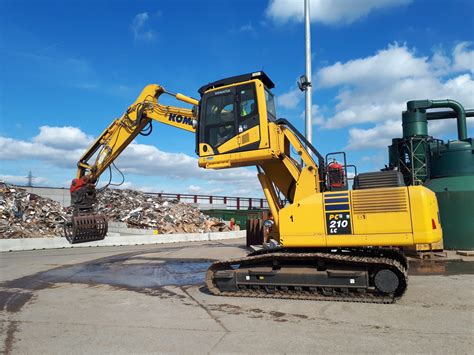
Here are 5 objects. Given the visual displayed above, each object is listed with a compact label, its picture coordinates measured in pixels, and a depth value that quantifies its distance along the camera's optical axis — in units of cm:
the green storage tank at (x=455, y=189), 1447
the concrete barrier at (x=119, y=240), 1753
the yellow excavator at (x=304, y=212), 673
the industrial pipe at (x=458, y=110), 1888
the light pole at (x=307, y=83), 1477
